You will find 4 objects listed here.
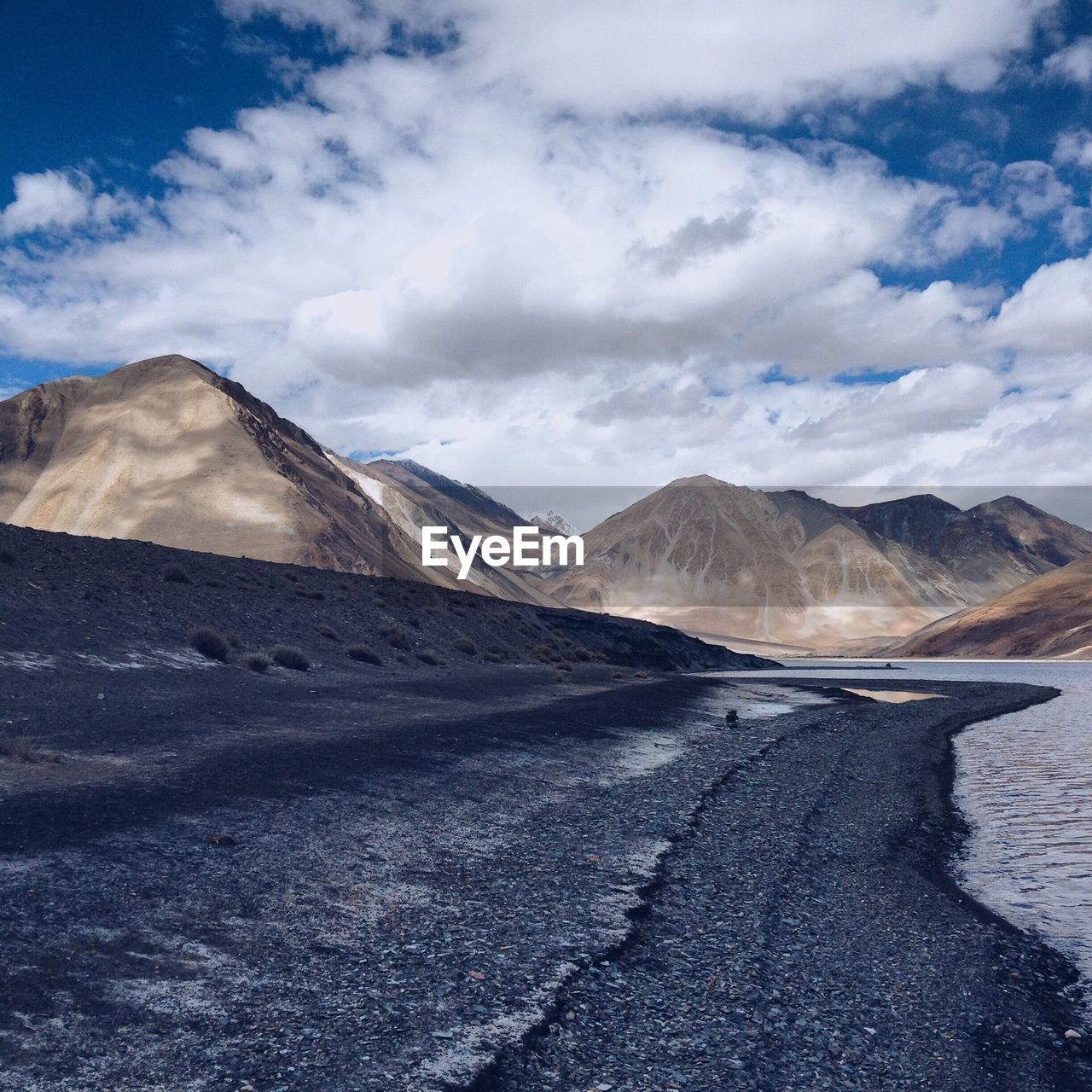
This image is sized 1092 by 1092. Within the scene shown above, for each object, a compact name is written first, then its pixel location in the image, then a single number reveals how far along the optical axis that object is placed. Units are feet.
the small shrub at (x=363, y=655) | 104.58
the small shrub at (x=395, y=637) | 120.06
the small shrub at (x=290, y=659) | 87.81
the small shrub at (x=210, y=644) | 81.87
